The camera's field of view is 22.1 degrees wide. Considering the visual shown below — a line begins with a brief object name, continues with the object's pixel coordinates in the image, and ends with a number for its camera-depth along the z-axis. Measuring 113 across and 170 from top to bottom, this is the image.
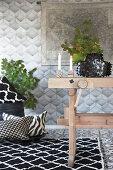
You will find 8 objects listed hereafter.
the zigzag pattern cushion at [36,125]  3.49
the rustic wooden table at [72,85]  2.48
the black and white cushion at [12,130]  3.33
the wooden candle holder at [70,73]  2.83
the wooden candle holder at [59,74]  2.74
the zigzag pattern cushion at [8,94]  3.96
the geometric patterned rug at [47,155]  2.46
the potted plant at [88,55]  2.89
